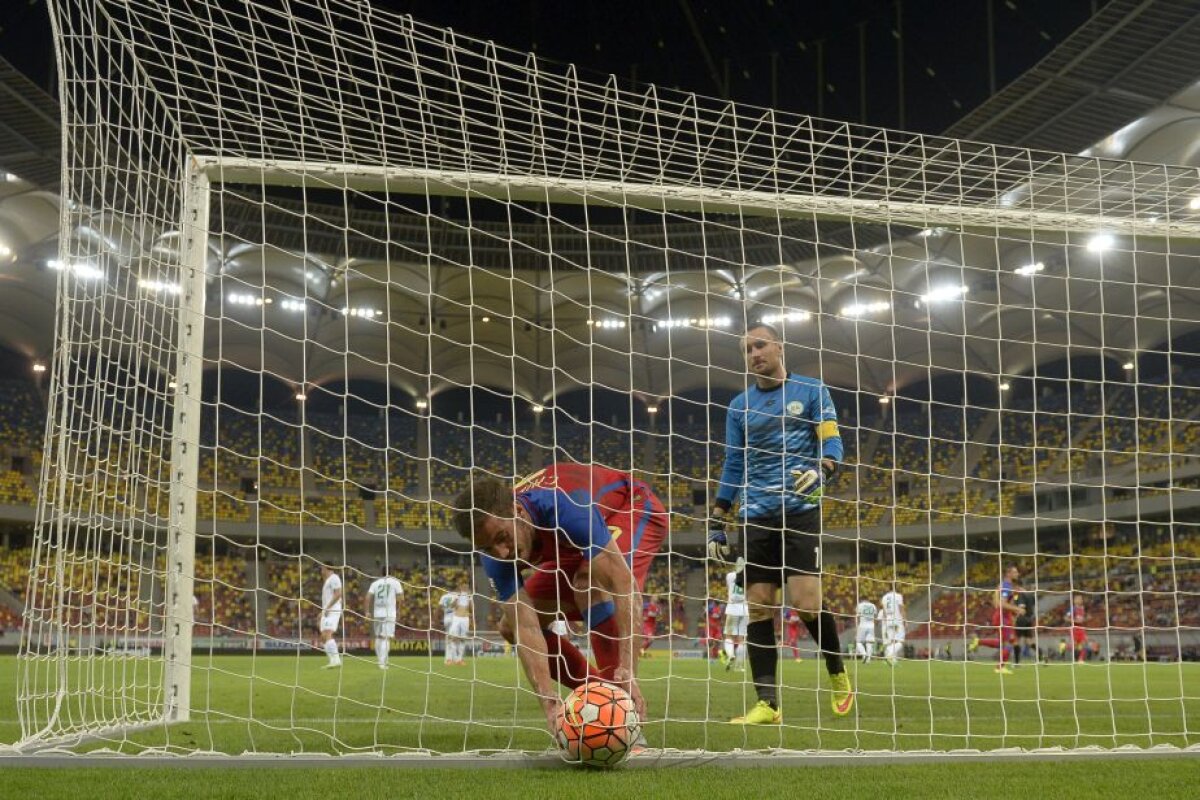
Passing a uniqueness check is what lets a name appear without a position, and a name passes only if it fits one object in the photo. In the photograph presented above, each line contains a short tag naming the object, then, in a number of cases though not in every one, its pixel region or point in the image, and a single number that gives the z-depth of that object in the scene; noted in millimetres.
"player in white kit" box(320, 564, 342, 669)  13190
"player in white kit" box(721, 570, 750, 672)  14375
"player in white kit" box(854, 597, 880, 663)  18594
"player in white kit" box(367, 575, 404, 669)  13826
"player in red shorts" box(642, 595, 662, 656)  20633
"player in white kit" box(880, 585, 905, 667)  14304
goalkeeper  5484
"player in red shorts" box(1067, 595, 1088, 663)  23025
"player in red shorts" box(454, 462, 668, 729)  4004
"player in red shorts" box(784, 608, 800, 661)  22953
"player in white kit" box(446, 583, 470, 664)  17188
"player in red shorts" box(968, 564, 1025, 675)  13377
